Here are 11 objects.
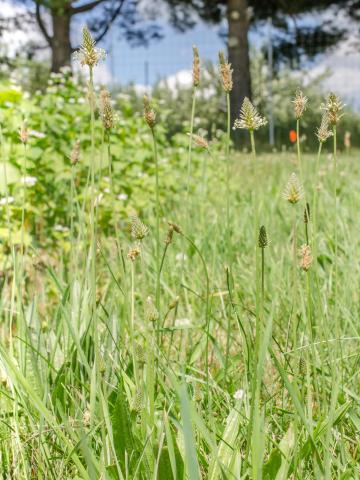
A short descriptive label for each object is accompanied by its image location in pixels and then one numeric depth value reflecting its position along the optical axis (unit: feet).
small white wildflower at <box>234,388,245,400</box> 3.10
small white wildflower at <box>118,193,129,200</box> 10.43
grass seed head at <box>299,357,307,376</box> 2.93
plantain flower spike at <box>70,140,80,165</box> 3.22
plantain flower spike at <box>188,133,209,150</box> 2.55
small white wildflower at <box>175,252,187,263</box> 7.26
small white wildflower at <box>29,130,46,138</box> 8.61
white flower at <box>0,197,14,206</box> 7.16
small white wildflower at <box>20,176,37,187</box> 7.69
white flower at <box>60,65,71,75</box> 15.75
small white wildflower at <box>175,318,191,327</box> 4.73
